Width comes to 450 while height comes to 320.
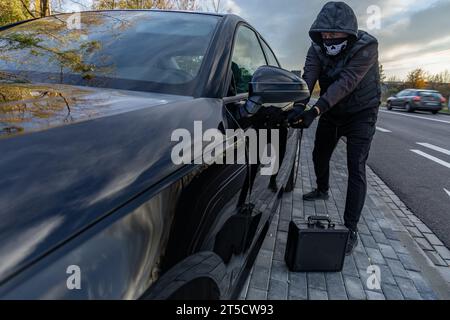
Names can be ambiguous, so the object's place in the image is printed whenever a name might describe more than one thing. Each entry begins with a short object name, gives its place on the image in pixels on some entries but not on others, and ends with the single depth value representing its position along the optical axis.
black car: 0.66
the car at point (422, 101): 19.61
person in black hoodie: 2.47
